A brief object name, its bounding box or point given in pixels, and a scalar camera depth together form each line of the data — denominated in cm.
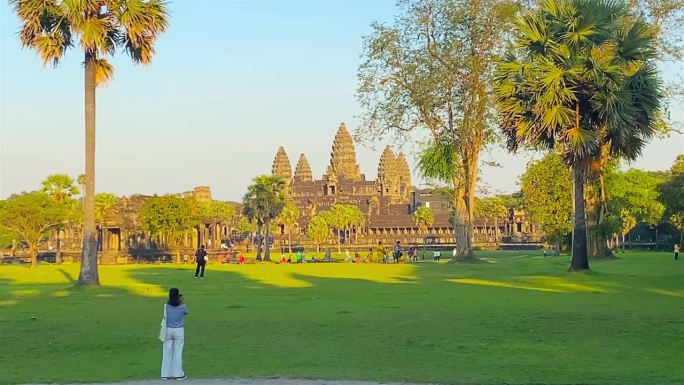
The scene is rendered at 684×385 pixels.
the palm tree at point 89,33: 2808
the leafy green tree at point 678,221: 7320
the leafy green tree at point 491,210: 13525
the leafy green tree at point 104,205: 7794
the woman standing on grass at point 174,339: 1130
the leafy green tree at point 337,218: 13300
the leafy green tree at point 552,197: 5975
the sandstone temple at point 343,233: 7900
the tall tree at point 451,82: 4575
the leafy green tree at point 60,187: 6775
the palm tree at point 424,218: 14188
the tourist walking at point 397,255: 5572
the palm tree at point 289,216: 11612
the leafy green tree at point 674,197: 6988
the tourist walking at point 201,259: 3534
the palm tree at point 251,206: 7402
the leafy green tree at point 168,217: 7056
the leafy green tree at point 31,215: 6125
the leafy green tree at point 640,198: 7581
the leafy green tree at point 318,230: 12669
